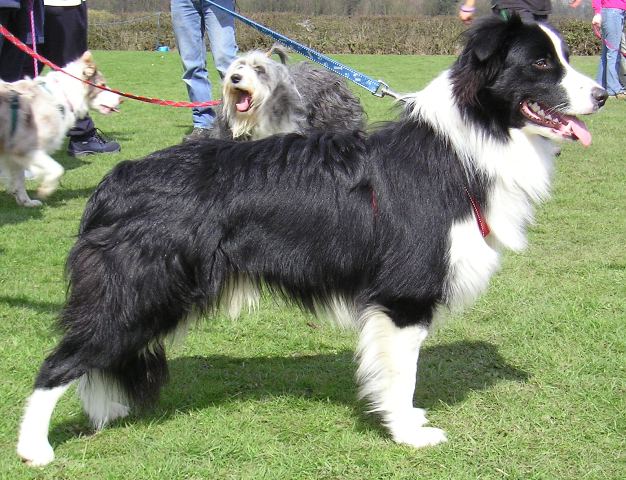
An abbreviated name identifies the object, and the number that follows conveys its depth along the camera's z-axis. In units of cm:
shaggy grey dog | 677
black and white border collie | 307
